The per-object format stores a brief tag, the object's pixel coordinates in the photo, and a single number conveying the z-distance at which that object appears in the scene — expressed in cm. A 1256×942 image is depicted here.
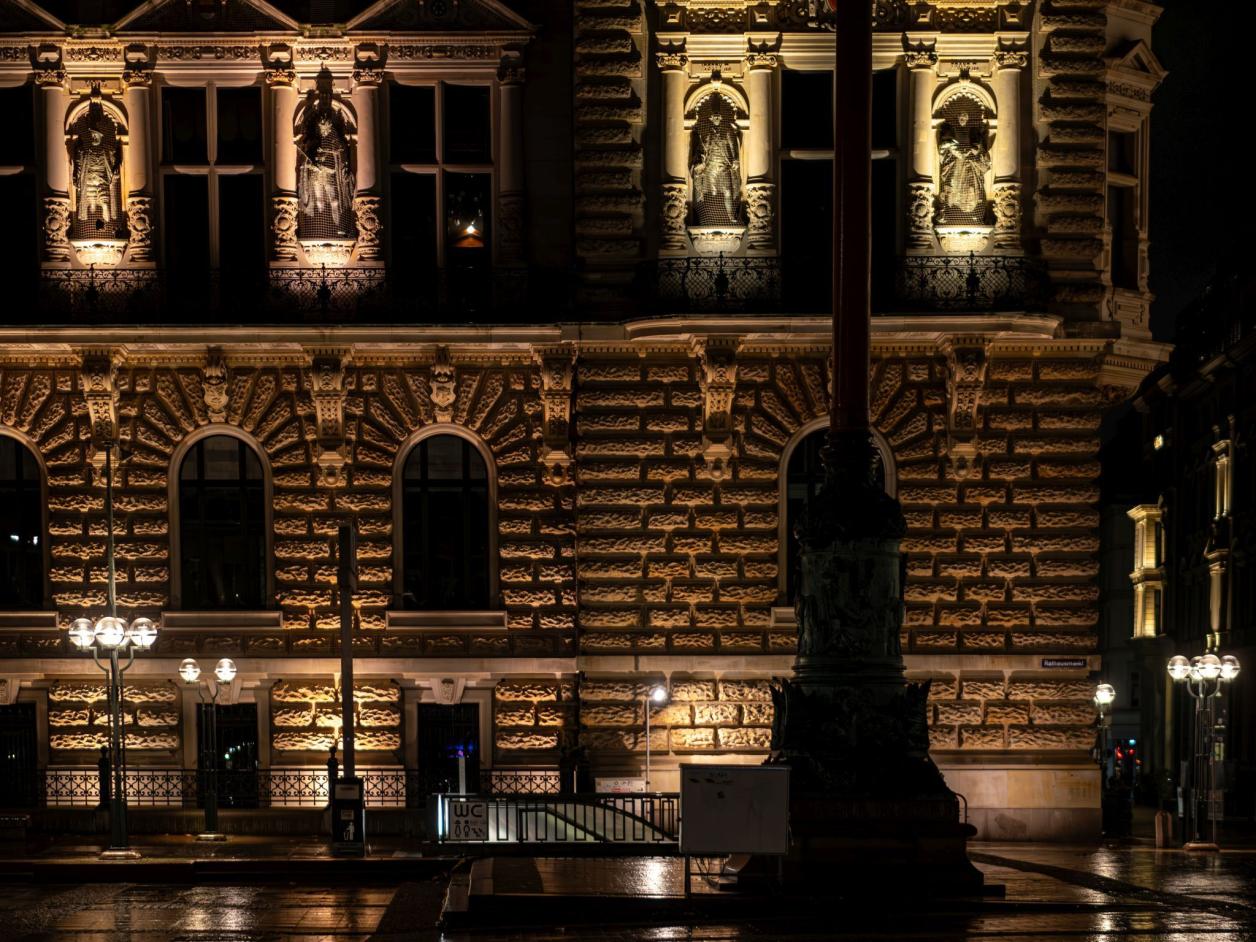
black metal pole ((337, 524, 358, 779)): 2912
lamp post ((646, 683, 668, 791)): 3325
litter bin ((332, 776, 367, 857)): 2858
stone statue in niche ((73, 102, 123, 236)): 3419
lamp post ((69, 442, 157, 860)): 2895
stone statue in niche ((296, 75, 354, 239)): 3419
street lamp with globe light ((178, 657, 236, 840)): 3172
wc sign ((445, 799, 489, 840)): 2730
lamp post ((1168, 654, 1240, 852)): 3500
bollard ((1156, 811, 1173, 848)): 3434
